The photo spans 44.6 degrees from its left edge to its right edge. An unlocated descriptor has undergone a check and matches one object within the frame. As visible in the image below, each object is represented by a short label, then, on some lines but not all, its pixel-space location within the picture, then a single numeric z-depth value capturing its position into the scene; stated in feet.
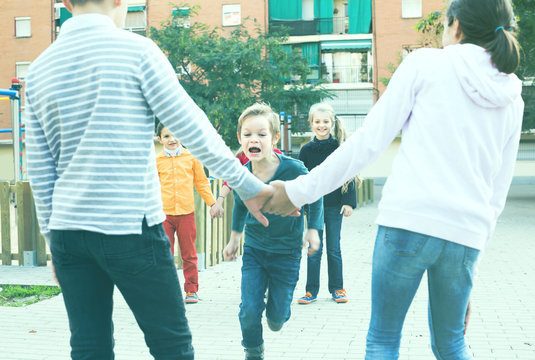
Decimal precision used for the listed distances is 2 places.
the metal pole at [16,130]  47.52
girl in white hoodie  7.54
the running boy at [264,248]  12.72
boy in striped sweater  7.45
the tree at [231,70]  85.46
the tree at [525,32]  59.88
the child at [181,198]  20.25
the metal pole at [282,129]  60.08
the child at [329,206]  19.95
